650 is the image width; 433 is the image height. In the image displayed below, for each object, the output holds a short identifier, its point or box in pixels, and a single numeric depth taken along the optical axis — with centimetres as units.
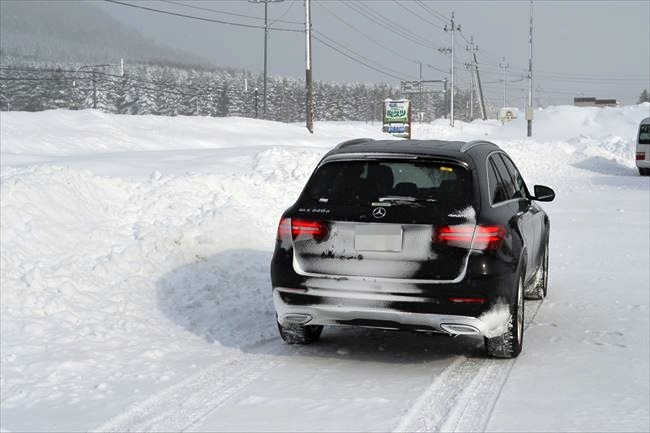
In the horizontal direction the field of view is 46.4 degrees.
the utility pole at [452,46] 7701
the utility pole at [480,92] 11046
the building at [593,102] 14702
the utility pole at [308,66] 3862
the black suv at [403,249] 534
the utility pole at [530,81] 6612
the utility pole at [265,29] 7044
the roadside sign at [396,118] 4906
